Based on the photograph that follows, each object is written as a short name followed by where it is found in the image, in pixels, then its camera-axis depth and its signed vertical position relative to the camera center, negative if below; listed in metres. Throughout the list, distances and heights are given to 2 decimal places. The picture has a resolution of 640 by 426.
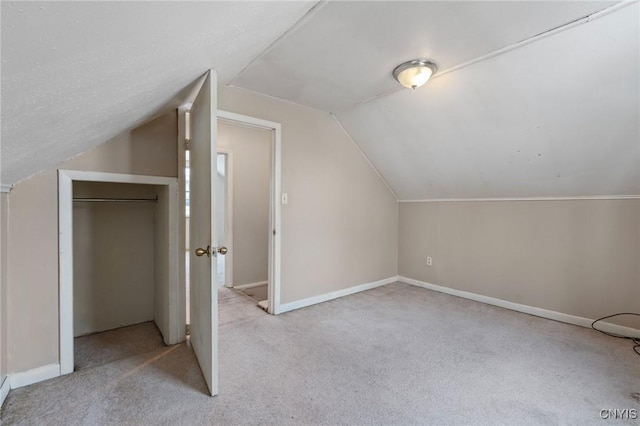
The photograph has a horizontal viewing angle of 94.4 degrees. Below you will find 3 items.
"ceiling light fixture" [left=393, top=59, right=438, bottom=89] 2.16 +1.04
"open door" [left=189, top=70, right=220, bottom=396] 1.66 -0.12
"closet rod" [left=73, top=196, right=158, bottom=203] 2.46 +0.08
